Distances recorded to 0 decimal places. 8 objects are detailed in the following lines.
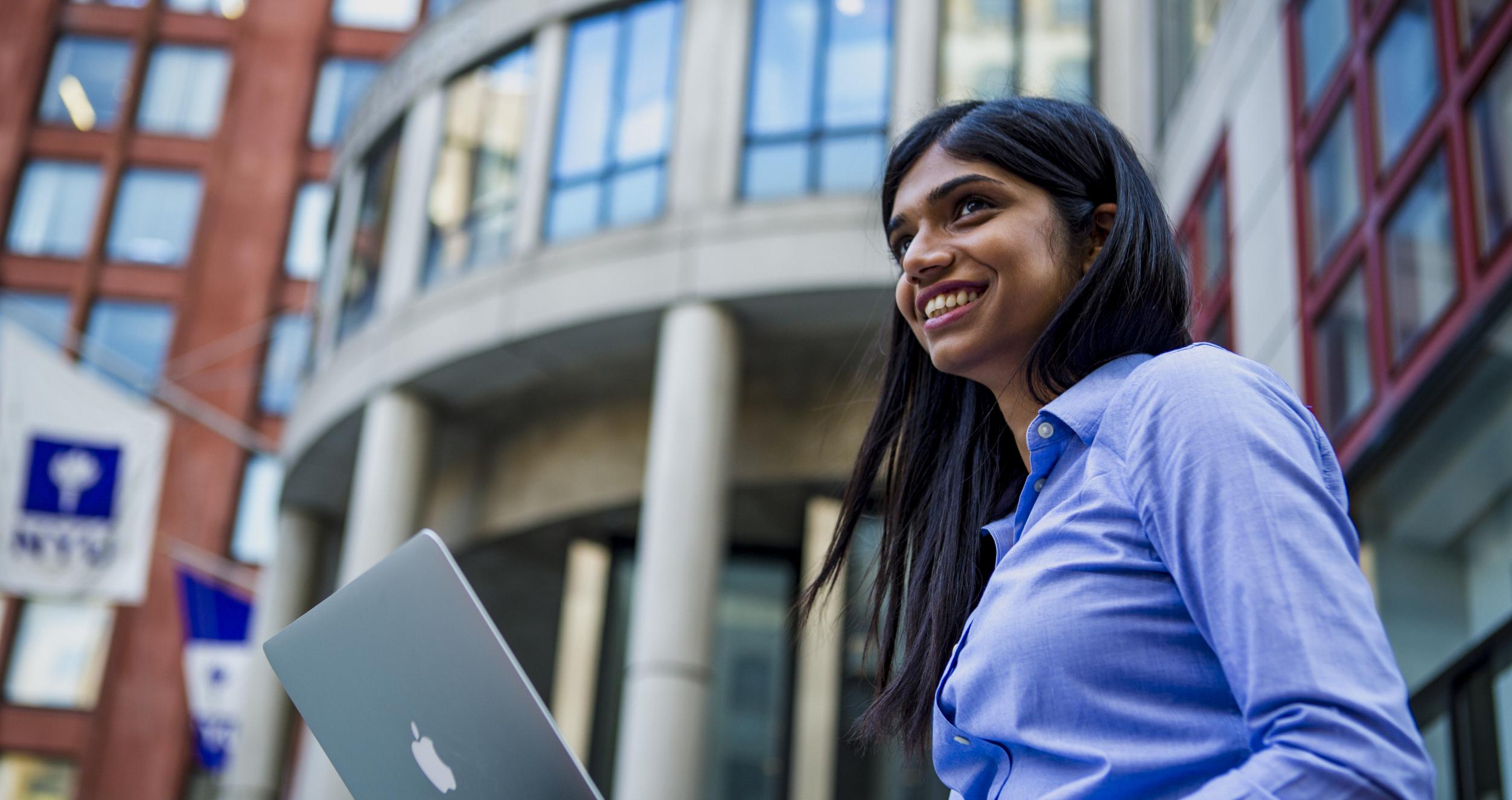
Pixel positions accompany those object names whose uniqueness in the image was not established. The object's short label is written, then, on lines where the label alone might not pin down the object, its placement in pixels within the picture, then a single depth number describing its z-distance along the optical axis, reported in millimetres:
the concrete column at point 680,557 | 13828
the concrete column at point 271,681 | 19656
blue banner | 21188
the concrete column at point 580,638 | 19141
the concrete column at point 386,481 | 17312
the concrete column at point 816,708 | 16828
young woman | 1242
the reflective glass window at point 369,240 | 19672
